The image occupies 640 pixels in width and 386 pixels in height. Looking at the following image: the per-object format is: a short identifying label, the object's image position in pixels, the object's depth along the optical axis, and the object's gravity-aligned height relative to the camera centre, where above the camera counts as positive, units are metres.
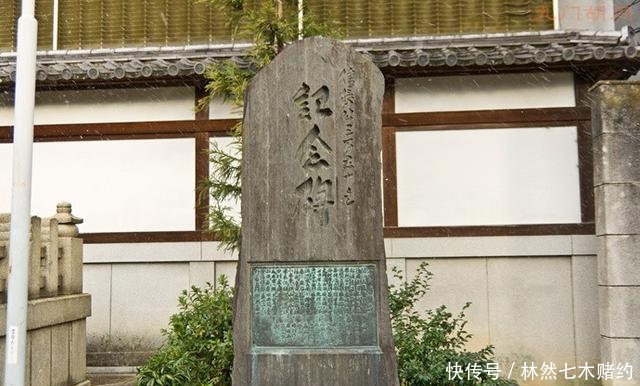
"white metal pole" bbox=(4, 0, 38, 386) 6.13 +0.52
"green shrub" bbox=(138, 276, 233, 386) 7.12 -1.09
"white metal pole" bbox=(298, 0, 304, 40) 8.06 +2.94
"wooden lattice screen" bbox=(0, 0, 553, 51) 10.78 +3.96
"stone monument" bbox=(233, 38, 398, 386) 6.19 +0.22
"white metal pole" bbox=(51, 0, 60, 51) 11.23 +3.95
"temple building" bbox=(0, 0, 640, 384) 10.02 +1.59
